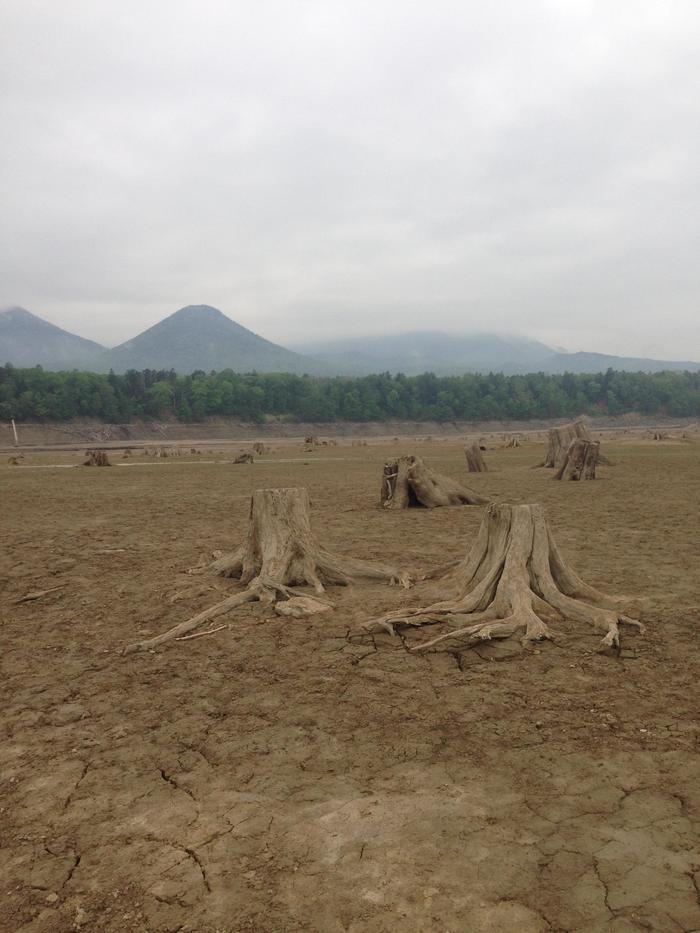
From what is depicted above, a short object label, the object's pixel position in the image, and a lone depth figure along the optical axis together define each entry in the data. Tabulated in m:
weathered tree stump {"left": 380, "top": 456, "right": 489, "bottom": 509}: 14.65
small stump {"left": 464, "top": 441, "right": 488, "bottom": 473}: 25.44
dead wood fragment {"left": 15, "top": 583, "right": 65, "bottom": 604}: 7.48
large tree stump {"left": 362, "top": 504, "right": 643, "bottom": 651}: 5.70
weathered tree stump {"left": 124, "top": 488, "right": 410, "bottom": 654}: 7.62
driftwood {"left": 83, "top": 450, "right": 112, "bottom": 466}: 33.88
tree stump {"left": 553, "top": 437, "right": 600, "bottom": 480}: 20.33
